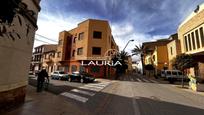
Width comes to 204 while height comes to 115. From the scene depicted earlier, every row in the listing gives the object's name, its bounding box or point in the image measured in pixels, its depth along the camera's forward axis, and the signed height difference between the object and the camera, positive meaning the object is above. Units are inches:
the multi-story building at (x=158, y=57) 907.3 +107.4
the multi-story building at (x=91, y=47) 688.5 +155.2
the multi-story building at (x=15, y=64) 131.3 -0.3
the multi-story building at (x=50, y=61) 923.0 +46.1
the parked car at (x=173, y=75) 585.4 -59.7
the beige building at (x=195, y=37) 497.0 +197.6
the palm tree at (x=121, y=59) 700.8 +53.3
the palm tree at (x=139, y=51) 1163.7 +203.7
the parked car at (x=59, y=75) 556.4 -72.3
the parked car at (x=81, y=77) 466.9 -67.1
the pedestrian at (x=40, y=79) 252.1 -43.9
